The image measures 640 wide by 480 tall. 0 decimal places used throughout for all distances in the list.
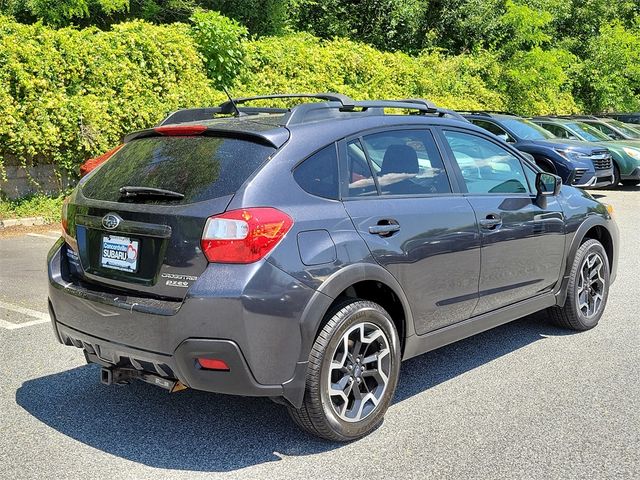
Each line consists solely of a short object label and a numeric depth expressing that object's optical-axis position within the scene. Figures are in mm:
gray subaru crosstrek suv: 3490
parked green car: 16078
